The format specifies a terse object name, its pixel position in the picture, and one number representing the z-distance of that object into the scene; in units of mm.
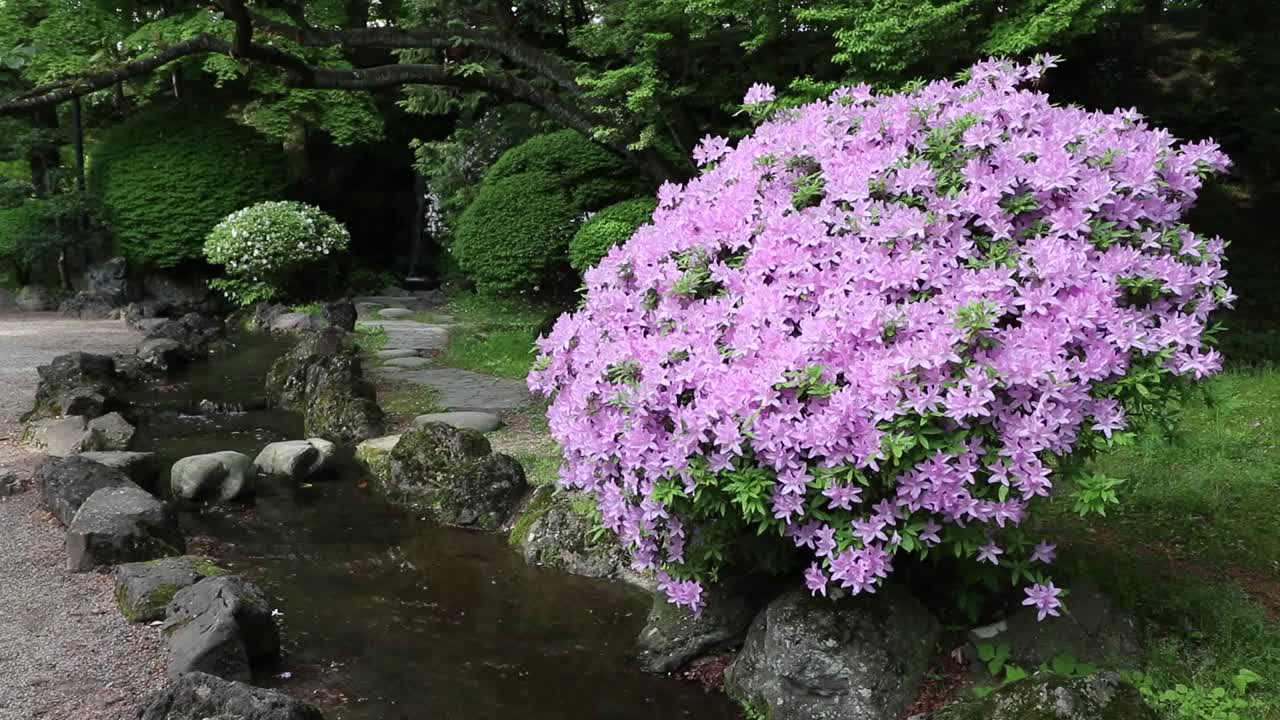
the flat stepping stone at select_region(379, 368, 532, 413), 8898
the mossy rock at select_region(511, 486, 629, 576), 5148
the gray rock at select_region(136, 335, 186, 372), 11172
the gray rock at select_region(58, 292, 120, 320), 16500
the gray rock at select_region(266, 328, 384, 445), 7922
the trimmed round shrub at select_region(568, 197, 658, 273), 9891
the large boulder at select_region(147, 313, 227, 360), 12312
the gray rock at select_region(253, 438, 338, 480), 6809
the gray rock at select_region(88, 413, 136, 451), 7348
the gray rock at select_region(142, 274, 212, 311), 18078
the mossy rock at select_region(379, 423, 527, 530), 5938
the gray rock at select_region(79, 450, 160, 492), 6383
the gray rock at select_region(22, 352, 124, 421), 8102
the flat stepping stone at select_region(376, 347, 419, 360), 11695
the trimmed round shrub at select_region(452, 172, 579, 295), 11656
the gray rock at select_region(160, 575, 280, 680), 3785
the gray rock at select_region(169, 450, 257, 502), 6359
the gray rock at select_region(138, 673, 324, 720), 3098
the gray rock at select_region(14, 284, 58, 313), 17281
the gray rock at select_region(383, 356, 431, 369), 11078
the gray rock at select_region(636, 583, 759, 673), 4039
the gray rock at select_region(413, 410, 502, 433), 7785
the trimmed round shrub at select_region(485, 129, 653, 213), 11750
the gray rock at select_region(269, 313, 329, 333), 14234
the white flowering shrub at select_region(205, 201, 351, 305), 16297
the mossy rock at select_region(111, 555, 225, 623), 4301
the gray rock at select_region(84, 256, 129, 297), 17719
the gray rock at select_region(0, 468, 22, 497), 6066
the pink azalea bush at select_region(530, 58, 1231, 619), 3029
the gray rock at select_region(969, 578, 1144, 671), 3543
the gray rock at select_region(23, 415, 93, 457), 7203
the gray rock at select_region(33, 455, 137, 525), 5598
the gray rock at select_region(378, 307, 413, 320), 15414
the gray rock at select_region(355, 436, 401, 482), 6832
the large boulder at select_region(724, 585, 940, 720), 3479
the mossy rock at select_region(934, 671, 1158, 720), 3045
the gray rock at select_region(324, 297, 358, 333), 13359
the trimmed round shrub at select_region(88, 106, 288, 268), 17688
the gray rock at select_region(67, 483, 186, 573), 4867
